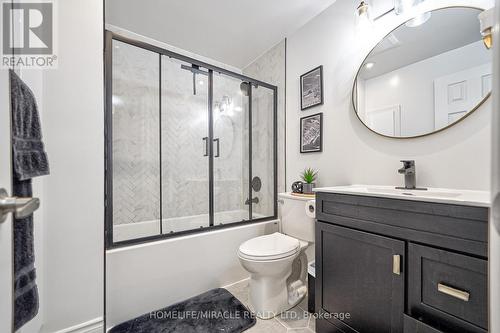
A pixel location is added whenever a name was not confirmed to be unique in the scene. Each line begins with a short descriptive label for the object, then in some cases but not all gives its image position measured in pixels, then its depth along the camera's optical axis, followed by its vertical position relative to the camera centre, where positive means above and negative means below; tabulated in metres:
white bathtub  1.37 -0.77
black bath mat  1.33 -1.02
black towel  0.65 -0.05
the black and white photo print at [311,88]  1.90 +0.71
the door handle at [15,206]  0.41 -0.08
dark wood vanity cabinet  0.79 -0.43
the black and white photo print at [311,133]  1.90 +0.29
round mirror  1.16 +0.56
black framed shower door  2.07 +0.29
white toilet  1.40 -0.65
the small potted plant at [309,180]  1.81 -0.13
